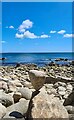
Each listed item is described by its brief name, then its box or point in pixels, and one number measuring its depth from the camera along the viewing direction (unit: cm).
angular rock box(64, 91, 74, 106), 132
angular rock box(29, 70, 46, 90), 131
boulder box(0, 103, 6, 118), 115
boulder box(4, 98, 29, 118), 116
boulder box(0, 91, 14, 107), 134
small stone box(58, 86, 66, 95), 197
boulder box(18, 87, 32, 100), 150
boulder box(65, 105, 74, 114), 116
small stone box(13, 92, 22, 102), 147
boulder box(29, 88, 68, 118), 100
